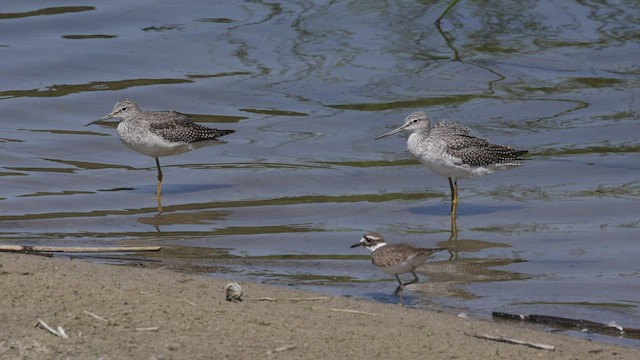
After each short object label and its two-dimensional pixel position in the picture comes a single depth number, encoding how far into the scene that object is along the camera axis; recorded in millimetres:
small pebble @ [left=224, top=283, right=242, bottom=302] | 15766
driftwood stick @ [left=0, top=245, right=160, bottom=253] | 17844
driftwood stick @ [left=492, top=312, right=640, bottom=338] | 15687
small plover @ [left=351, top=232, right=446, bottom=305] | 17422
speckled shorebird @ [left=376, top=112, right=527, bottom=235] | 23953
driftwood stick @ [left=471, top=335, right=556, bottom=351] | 14327
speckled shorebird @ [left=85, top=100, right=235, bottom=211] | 25859
